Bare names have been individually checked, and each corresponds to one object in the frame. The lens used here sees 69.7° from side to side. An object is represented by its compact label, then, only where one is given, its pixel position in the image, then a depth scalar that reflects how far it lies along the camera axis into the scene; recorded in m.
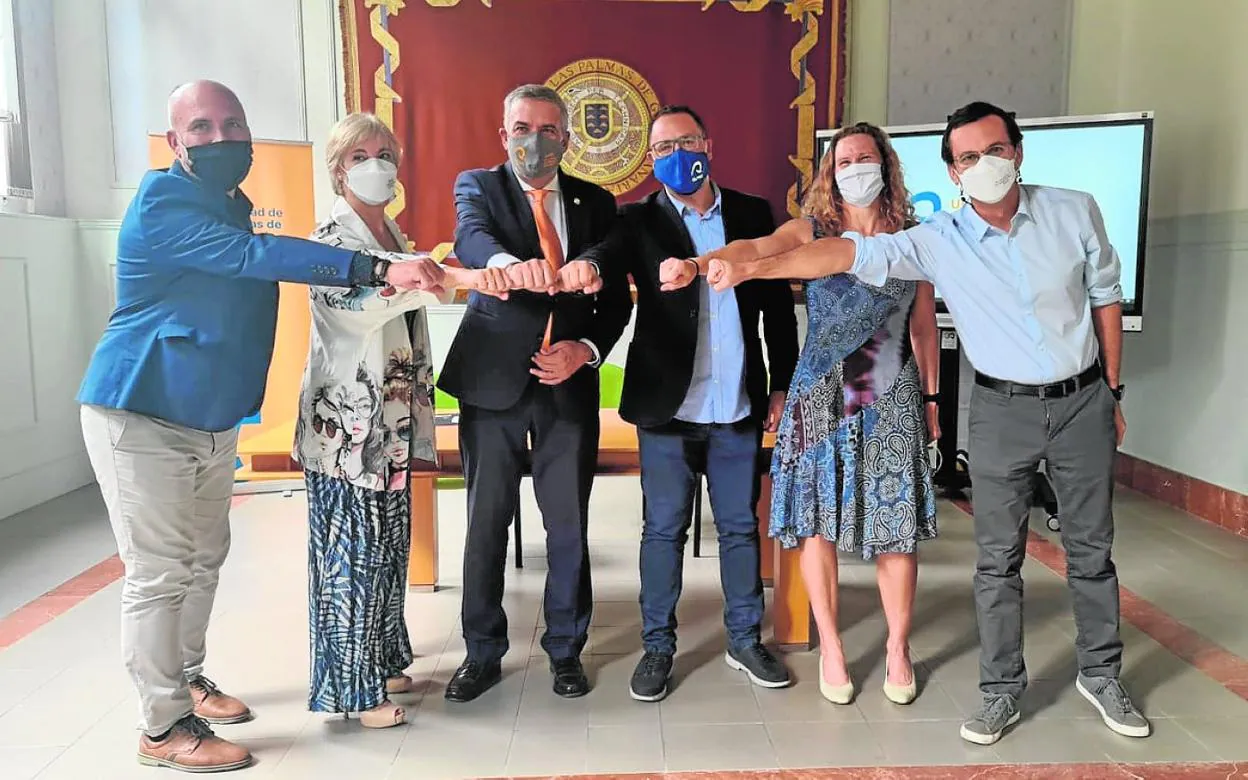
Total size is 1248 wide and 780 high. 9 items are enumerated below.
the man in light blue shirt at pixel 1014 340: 2.23
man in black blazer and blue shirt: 2.51
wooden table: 2.78
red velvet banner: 5.29
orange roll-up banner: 5.01
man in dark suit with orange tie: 2.40
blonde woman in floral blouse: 2.22
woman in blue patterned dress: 2.42
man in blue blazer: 2.03
